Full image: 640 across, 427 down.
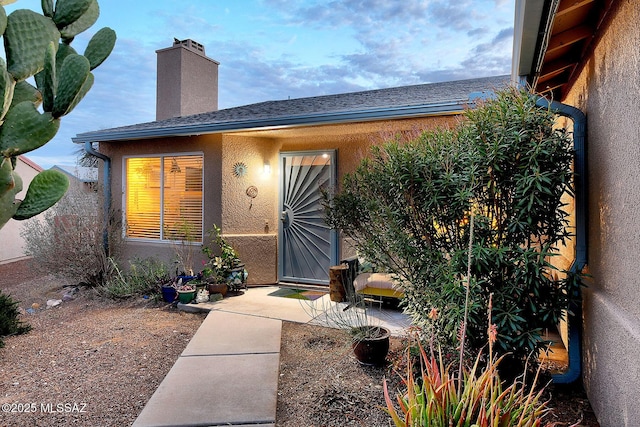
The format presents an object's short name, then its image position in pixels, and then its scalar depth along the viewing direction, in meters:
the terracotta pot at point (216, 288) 6.23
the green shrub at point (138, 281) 6.40
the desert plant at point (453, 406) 1.78
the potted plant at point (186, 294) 5.87
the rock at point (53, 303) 6.43
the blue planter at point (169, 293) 6.07
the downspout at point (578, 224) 3.10
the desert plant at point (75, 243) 6.79
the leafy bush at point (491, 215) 2.89
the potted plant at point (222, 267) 6.32
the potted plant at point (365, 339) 3.51
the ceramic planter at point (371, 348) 3.50
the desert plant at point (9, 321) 4.66
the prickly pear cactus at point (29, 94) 1.98
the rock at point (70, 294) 6.70
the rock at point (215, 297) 6.07
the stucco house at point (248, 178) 6.62
